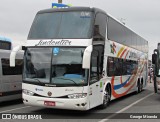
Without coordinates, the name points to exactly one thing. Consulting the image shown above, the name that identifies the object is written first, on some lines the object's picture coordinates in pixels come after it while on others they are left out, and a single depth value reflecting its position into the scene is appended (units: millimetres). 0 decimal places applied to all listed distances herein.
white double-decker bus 10250
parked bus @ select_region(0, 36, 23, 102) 13148
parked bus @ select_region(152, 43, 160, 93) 15945
